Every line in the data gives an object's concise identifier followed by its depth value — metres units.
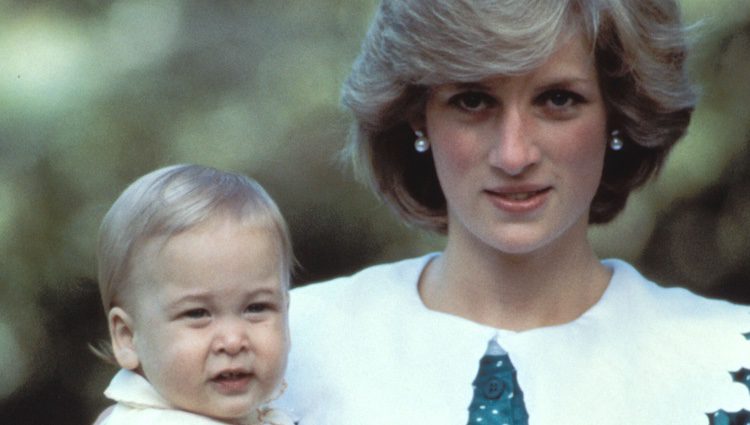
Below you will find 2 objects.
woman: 7.75
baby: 7.20
